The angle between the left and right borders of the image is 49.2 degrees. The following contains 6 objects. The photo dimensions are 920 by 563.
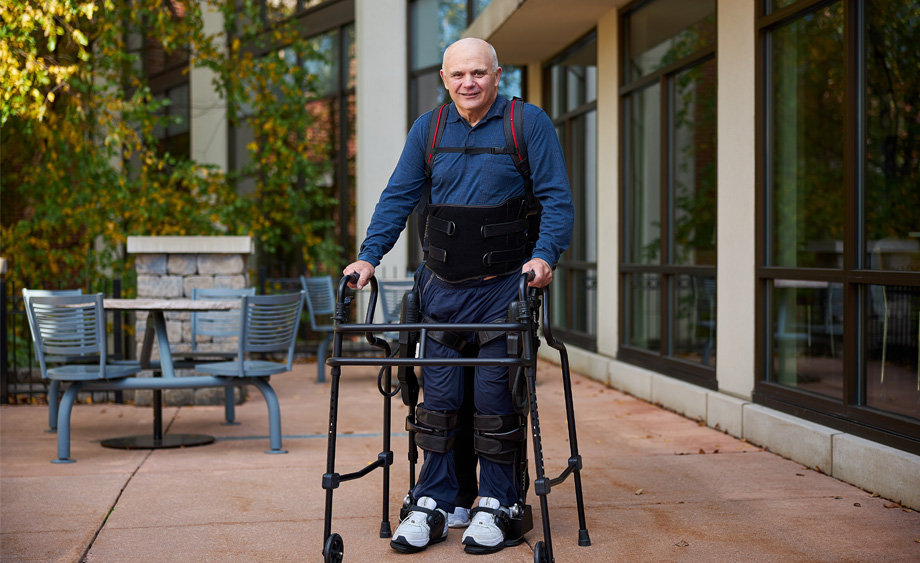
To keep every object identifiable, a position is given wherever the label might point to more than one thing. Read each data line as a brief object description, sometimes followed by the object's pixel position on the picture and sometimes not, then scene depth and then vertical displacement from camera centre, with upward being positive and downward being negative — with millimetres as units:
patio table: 6227 -403
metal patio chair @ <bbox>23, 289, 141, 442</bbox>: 6000 -297
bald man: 3777 +120
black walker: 3318 -298
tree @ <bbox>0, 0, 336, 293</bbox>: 10906 +1362
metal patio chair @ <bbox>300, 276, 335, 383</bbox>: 10195 -205
